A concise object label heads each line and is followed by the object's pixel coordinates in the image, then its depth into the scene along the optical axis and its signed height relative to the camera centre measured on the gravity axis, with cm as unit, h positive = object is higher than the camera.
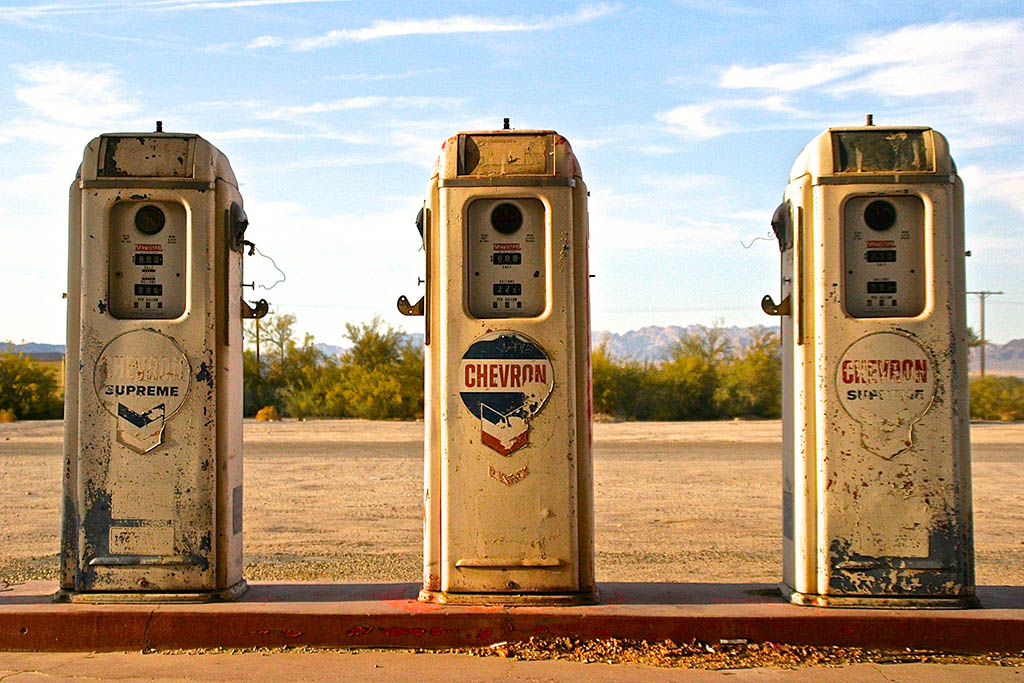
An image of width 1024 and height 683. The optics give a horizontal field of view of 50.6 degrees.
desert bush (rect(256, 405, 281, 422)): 3600 -82
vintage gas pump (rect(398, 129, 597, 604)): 565 +6
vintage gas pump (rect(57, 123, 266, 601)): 570 +7
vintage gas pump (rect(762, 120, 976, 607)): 558 +6
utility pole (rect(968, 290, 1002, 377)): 5783 +500
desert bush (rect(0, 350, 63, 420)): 3378 +0
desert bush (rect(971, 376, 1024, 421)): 3791 -55
